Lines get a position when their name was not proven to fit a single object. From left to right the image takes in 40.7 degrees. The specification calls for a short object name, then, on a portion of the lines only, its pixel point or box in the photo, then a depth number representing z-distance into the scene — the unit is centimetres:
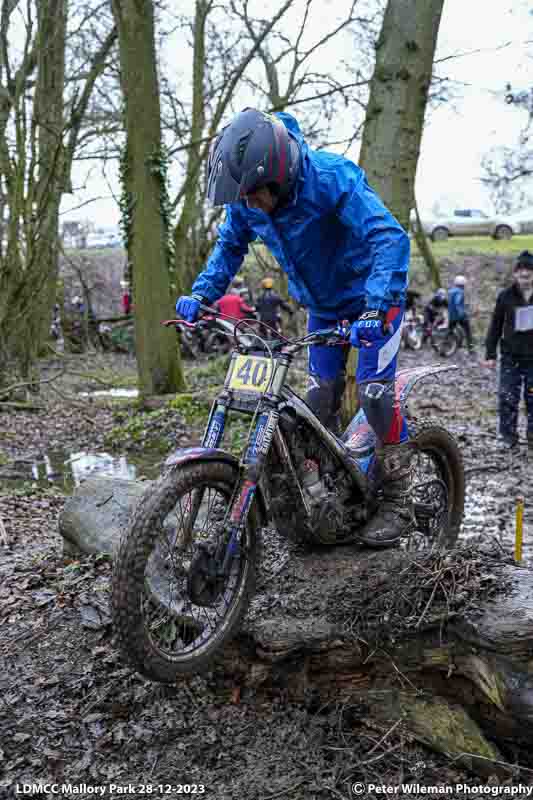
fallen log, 280
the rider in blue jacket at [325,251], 293
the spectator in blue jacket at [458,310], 1975
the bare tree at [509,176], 1479
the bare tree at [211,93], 1630
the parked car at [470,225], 3656
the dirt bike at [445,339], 1986
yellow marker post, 419
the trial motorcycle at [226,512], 267
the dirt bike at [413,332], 2092
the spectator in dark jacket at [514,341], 797
